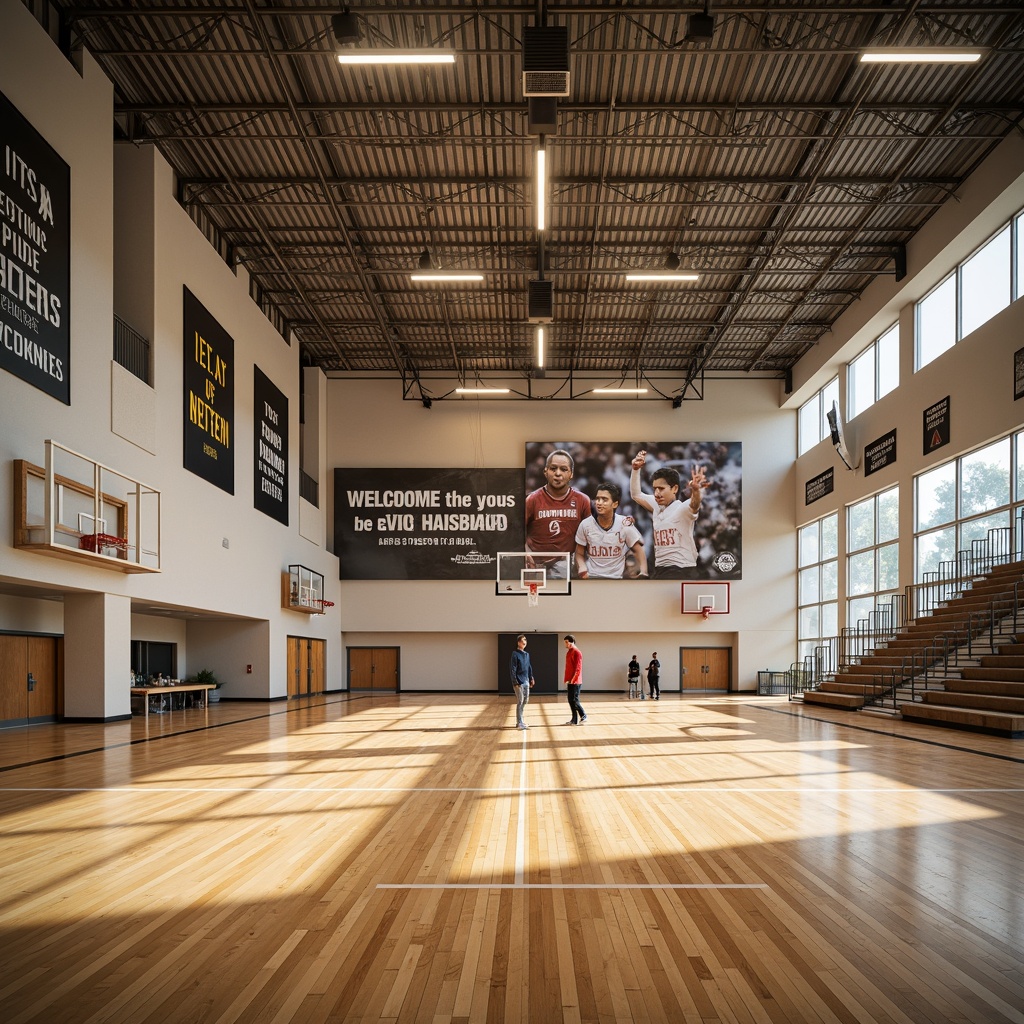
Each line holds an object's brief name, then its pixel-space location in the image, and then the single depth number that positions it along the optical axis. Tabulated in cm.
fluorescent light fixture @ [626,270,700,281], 2191
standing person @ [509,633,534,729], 1622
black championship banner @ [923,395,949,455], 2200
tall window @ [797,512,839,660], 3067
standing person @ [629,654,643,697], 3050
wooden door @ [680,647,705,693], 3425
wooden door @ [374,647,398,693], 3447
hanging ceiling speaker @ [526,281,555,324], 2228
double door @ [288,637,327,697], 2812
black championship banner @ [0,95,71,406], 1273
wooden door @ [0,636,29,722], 1565
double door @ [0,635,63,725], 1577
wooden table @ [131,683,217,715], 1923
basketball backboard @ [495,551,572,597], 3316
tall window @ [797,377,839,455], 3128
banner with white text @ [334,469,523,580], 3369
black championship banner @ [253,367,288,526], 2475
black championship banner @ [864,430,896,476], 2541
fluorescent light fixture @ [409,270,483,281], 2120
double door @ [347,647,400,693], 3447
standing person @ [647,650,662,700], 2933
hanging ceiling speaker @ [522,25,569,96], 1332
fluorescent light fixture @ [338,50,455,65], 1333
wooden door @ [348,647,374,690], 3462
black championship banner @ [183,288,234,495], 1962
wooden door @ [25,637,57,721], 1658
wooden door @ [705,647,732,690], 3425
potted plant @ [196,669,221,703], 2486
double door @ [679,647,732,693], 3425
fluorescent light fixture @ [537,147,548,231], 1602
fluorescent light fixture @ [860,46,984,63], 1382
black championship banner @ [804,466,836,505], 3020
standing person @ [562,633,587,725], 1729
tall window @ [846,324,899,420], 2614
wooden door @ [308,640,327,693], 3056
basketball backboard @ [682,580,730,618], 3353
